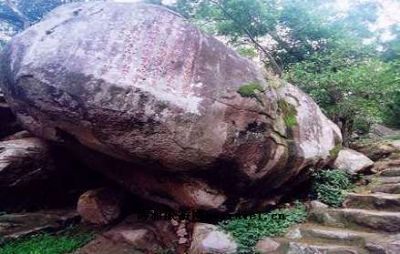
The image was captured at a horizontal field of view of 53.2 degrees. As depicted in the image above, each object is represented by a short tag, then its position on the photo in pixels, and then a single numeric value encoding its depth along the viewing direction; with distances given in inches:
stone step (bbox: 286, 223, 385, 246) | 222.7
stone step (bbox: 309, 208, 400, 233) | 231.1
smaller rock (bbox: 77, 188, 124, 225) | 313.3
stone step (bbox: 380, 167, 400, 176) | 315.9
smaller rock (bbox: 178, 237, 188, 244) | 268.7
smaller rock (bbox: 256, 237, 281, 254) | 231.0
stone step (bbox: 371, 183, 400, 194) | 278.4
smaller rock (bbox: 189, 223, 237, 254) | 236.8
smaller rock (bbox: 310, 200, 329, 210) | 273.7
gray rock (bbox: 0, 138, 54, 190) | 295.8
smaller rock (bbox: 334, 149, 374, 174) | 327.6
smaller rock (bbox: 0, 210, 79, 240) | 306.2
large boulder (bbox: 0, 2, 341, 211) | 236.1
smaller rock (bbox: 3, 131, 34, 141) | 334.0
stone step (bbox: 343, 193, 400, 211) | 251.9
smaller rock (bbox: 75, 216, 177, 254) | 274.4
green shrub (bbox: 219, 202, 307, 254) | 242.5
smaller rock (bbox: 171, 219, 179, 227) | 283.4
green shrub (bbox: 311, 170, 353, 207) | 282.2
